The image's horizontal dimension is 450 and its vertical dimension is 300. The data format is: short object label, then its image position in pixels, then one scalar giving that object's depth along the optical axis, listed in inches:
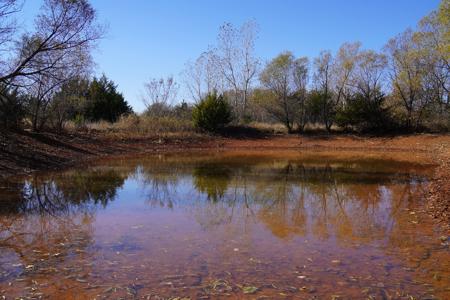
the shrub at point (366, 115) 1471.5
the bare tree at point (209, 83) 1726.1
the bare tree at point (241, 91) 1694.8
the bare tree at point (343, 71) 1636.3
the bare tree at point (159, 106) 1753.2
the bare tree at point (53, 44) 681.0
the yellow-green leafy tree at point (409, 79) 1445.6
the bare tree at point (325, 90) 1605.6
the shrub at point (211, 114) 1450.5
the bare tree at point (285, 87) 1556.3
